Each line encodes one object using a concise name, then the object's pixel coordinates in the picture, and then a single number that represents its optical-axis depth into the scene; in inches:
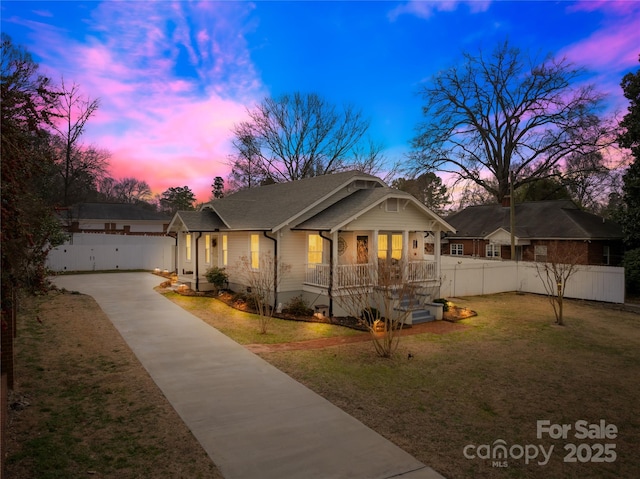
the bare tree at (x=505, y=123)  1261.1
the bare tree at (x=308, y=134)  1389.0
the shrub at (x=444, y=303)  606.2
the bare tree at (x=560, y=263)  558.3
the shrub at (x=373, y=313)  546.1
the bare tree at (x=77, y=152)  1144.2
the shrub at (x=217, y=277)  724.0
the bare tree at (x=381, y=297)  381.4
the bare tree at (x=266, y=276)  548.1
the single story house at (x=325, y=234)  581.3
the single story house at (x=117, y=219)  1635.1
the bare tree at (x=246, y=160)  1464.1
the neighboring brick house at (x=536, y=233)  979.9
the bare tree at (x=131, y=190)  2593.5
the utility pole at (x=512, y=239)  967.6
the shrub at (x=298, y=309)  574.2
